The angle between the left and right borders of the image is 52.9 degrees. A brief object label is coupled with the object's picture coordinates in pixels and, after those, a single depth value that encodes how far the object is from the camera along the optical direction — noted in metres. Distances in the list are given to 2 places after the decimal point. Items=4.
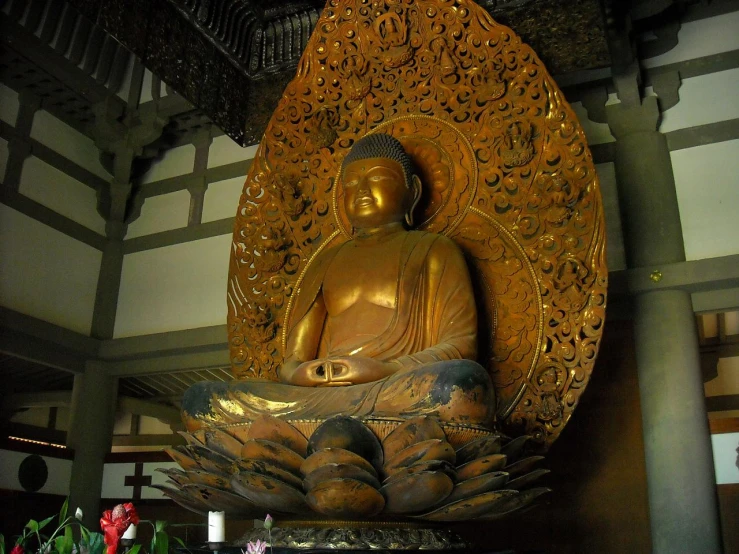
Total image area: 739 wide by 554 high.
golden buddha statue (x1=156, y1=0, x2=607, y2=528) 2.39
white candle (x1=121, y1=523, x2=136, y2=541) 1.59
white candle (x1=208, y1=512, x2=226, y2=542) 1.66
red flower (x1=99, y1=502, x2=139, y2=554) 1.36
